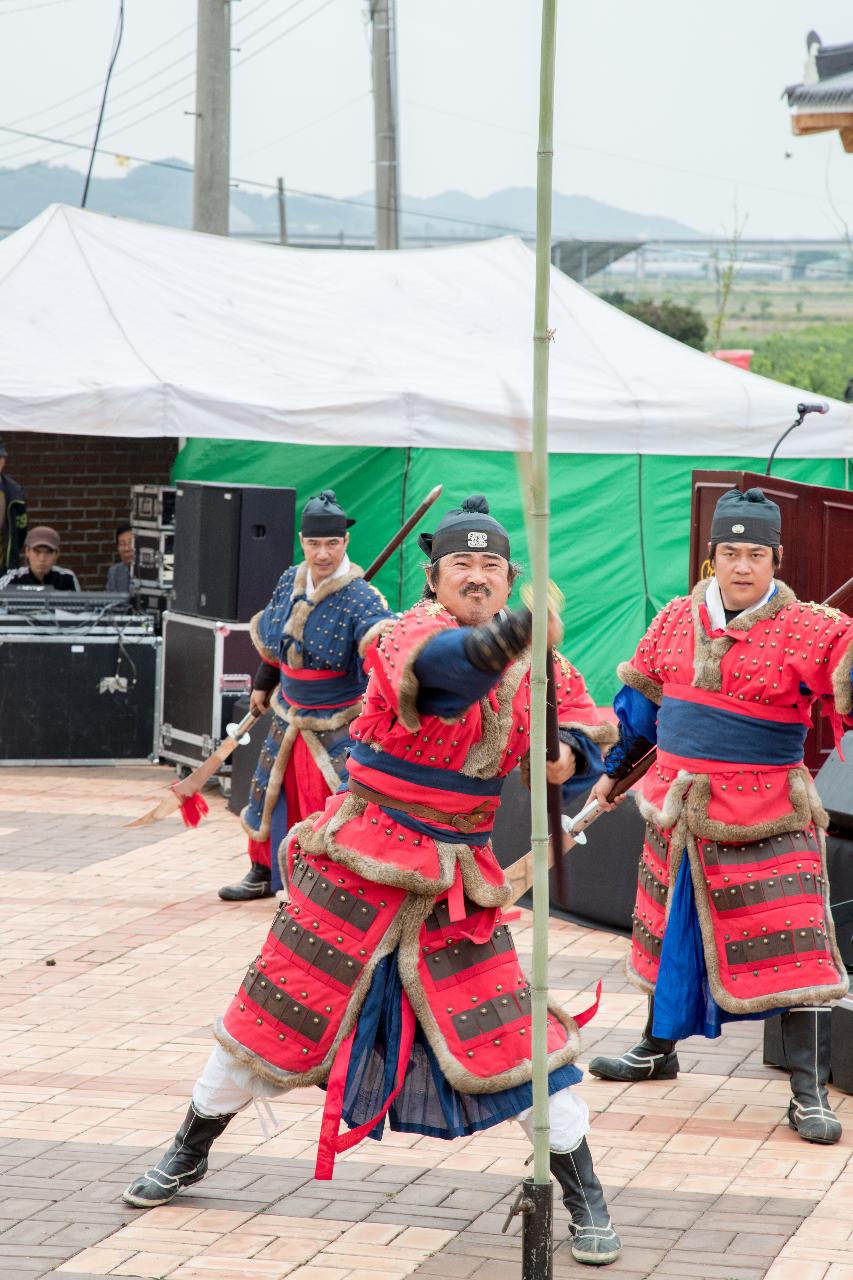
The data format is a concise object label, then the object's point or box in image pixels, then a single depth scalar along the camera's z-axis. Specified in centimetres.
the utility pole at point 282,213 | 3852
